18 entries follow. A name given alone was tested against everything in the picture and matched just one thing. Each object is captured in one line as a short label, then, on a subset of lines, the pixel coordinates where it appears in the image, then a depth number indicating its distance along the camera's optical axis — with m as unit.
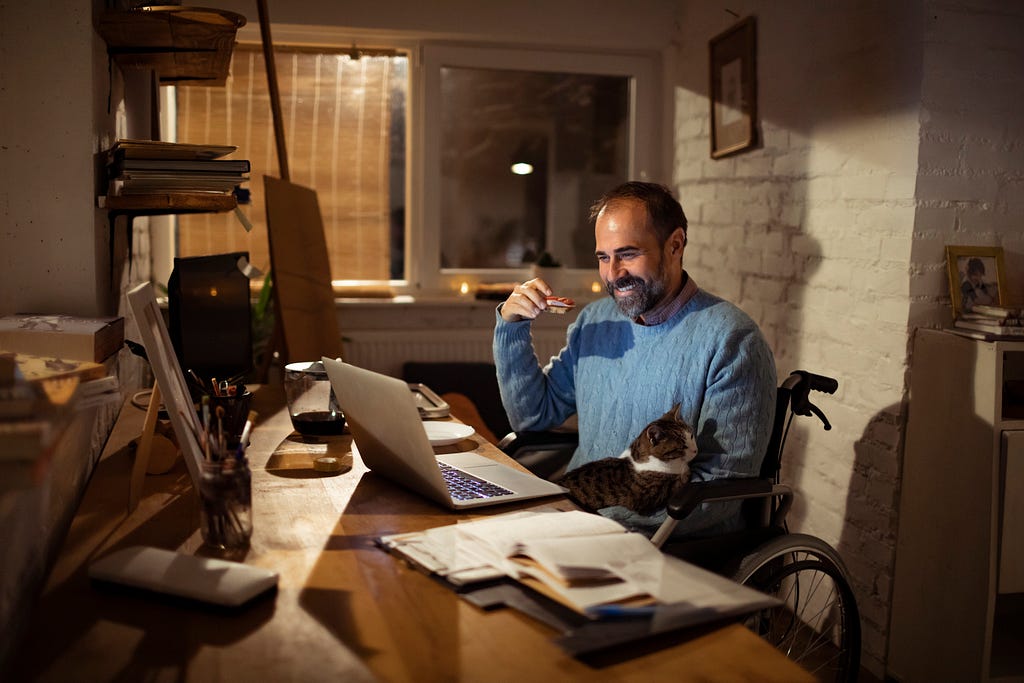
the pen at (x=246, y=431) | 1.33
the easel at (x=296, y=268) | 3.39
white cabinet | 2.30
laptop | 1.50
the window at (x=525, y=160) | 4.20
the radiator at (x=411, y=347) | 3.99
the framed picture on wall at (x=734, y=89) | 3.42
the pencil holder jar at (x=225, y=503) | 1.30
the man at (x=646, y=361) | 1.98
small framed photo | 2.52
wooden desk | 0.98
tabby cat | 1.89
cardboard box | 1.83
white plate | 1.97
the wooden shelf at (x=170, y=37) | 2.22
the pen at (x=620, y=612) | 1.05
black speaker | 2.24
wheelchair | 1.77
